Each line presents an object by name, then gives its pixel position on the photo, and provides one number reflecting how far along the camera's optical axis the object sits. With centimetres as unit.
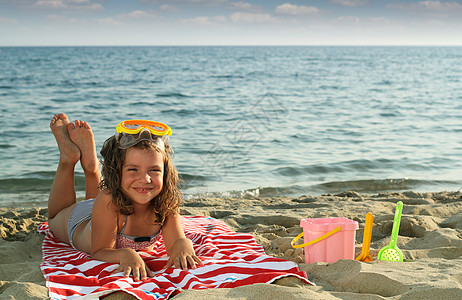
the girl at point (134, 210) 274
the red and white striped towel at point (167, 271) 232
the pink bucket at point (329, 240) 281
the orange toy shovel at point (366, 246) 283
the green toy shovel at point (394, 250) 285
